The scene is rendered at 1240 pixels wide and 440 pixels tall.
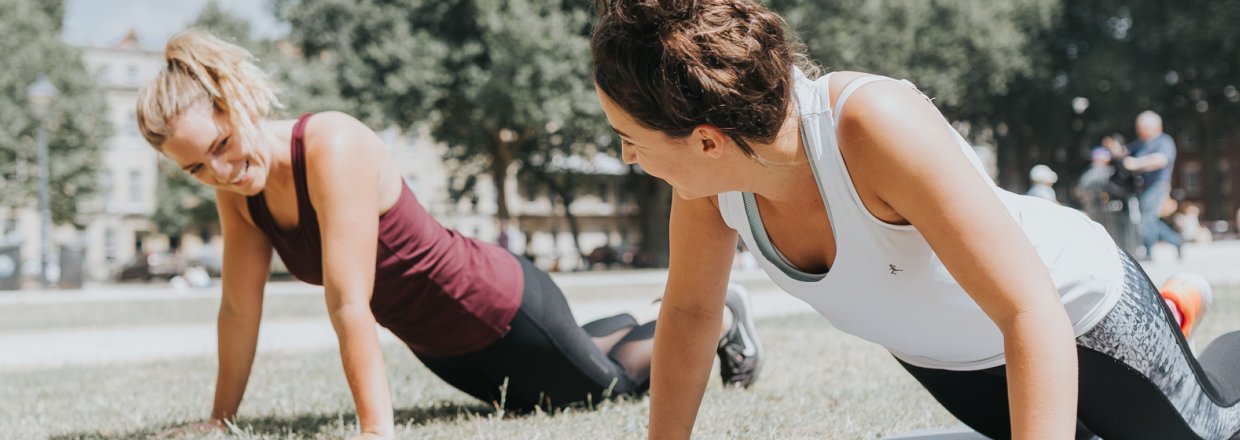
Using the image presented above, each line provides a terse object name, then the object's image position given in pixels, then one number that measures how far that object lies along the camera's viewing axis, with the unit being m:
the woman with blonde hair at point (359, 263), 2.97
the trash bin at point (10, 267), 22.61
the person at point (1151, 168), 12.91
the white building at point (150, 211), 58.06
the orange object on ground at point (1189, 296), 2.95
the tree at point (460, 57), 26.38
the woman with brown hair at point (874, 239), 1.69
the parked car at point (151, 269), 46.78
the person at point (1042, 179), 12.83
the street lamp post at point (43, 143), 21.38
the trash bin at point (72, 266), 24.75
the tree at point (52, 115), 32.16
